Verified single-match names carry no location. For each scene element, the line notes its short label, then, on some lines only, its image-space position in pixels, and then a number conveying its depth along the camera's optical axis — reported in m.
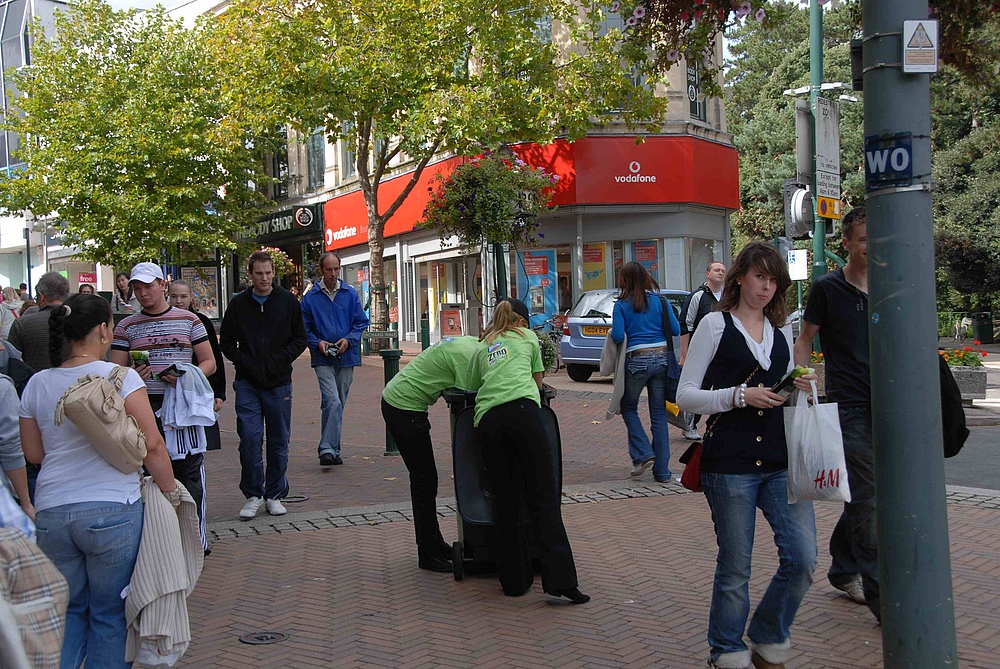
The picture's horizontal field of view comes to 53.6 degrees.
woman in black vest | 3.90
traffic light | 12.41
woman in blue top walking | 8.29
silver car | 16.52
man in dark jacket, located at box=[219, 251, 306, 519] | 7.32
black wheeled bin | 5.61
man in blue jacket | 9.27
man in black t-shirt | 4.64
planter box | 13.28
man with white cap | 5.89
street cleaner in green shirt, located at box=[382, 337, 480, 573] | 5.63
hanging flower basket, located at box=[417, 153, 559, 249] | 18.00
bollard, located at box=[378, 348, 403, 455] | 9.73
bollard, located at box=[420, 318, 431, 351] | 19.92
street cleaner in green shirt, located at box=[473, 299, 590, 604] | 5.07
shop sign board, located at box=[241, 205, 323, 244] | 32.38
